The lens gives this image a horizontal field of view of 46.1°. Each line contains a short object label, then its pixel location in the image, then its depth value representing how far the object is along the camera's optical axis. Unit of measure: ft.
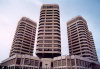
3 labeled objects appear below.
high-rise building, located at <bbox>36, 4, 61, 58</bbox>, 258.78
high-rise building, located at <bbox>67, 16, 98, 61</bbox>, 294.05
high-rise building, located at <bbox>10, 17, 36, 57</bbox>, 307.17
